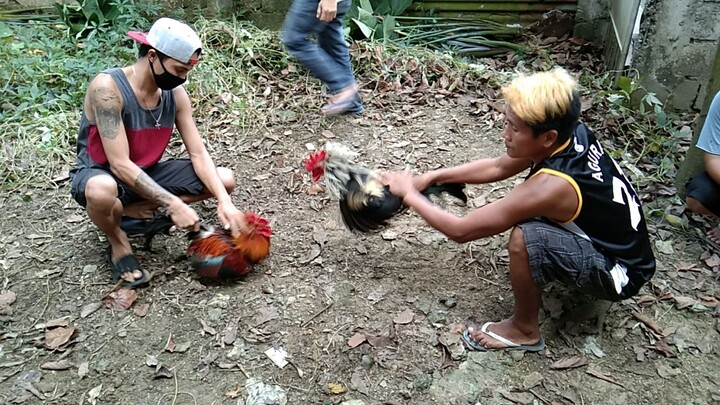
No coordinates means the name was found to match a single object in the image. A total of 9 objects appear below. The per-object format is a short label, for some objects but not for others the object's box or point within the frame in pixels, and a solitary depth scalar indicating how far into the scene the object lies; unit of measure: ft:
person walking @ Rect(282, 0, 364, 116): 14.51
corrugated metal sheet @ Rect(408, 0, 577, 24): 21.49
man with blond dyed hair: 8.50
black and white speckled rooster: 10.30
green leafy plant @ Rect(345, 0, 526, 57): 19.62
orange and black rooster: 10.75
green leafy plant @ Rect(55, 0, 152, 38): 19.02
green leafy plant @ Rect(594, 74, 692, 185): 14.79
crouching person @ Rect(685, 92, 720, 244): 11.82
